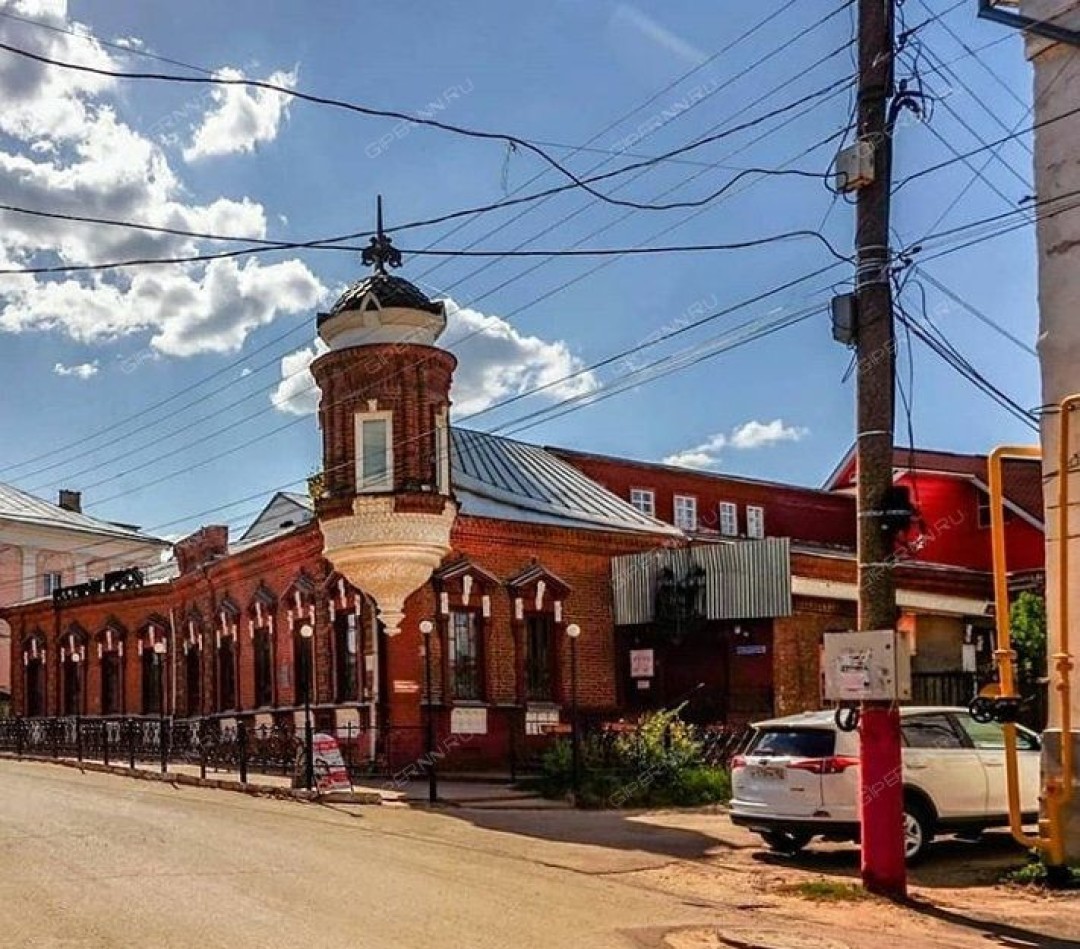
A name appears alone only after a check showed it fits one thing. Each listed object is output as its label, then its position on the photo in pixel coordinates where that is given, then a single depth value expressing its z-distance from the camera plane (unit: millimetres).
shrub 21812
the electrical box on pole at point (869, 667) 12328
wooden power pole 12359
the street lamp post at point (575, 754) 22031
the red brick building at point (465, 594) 26203
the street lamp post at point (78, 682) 40250
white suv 14625
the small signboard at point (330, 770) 21641
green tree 26312
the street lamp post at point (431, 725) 21172
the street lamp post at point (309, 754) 21750
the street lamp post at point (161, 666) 36022
